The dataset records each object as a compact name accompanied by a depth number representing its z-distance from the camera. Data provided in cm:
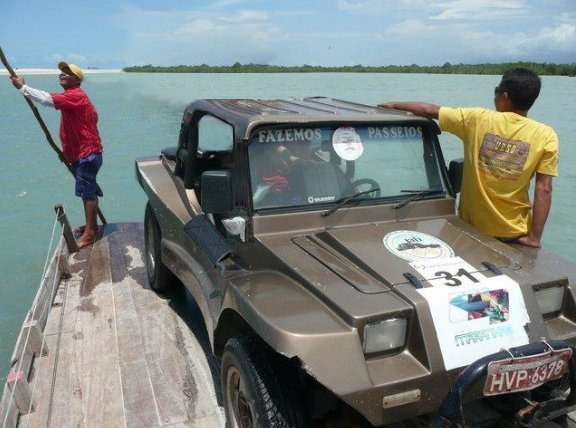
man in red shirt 595
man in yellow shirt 336
